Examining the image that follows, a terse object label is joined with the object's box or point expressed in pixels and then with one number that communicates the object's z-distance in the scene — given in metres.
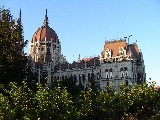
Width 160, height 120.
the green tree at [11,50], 25.86
